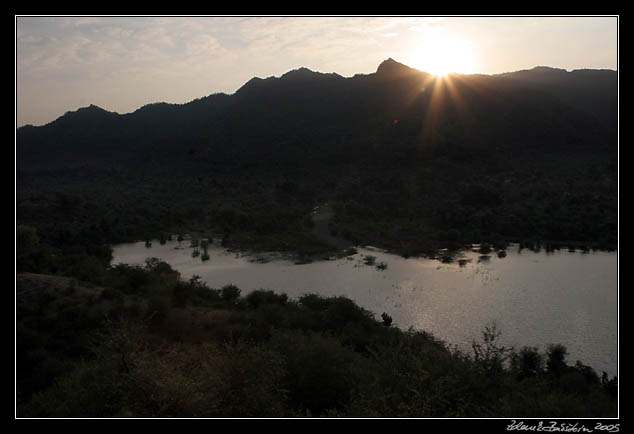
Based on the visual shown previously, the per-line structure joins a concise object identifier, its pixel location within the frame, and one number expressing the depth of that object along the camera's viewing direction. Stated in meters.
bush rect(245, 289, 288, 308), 18.73
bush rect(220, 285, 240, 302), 19.94
